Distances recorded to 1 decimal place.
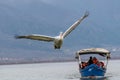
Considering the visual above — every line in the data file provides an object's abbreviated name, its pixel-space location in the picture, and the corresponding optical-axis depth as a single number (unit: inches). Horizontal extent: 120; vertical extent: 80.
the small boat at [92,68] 3597.4
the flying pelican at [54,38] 2033.7
